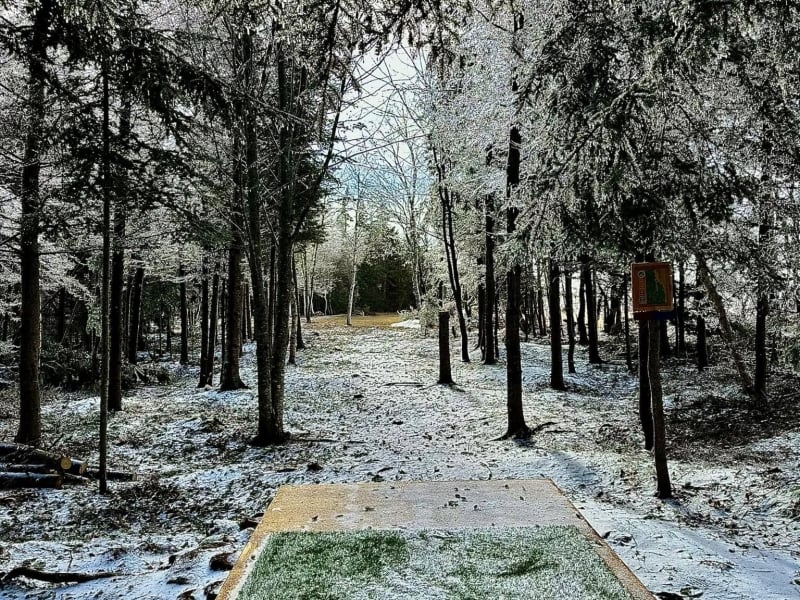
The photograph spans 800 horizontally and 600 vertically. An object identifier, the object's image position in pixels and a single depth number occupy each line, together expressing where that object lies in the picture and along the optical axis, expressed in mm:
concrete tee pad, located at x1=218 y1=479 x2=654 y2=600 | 3875
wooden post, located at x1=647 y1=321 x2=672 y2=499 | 5676
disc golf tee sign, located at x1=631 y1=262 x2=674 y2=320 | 5418
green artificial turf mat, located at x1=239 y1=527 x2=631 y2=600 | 2924
